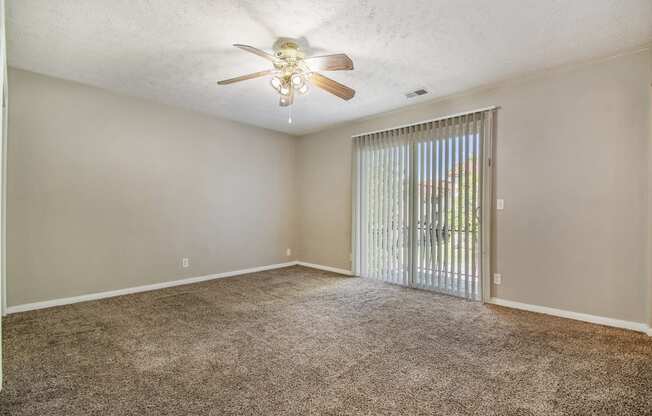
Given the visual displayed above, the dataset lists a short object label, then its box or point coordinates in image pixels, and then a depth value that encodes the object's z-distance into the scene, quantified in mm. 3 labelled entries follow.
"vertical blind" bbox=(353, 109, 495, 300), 3826
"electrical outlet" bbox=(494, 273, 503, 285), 3650
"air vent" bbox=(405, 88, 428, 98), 3916
